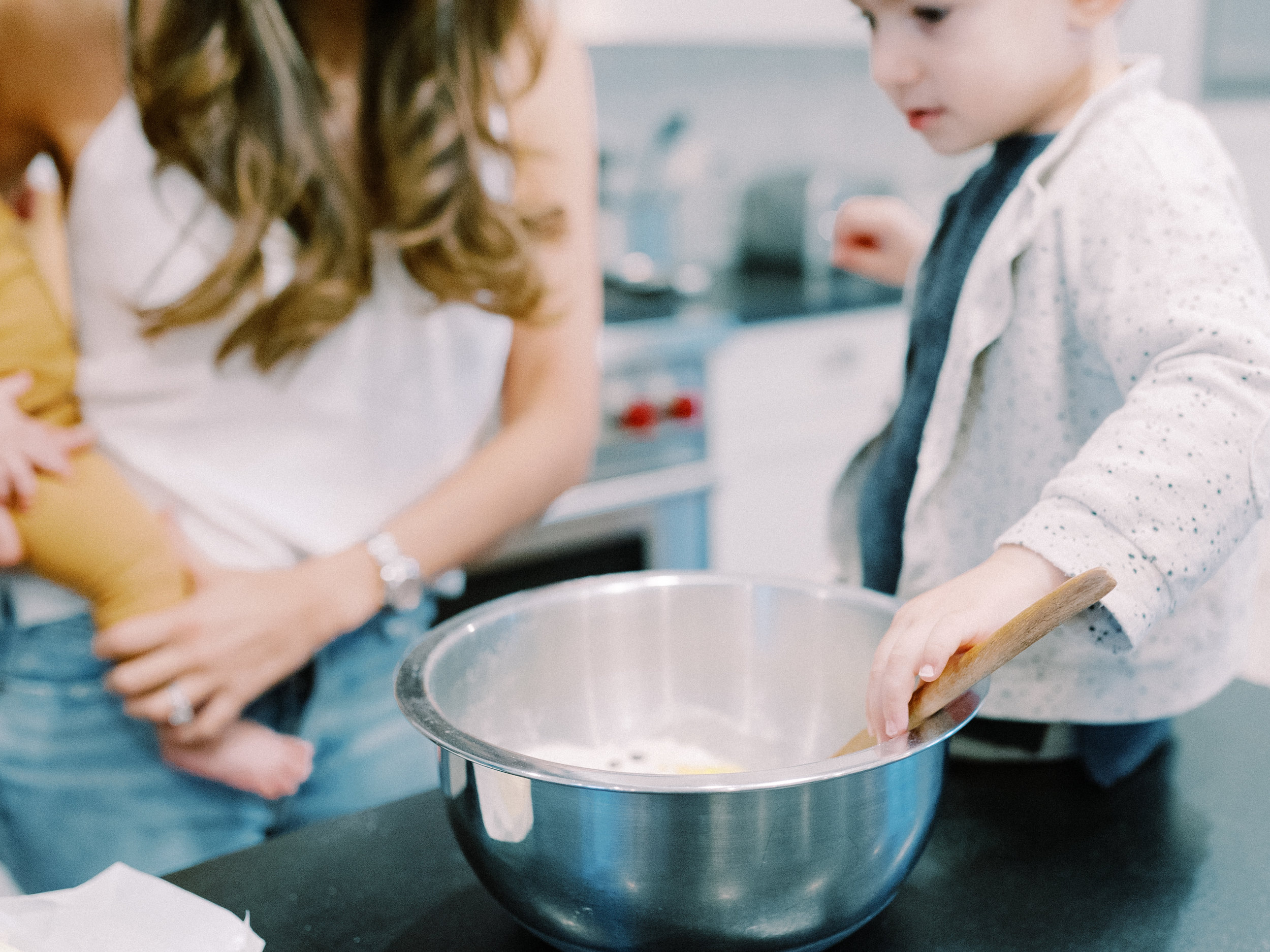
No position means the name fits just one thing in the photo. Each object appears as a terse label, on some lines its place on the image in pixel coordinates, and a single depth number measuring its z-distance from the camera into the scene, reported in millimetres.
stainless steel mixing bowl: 411
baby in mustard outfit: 769
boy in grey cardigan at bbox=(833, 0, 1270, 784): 471
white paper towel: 450
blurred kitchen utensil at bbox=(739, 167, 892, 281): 2352
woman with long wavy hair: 780
